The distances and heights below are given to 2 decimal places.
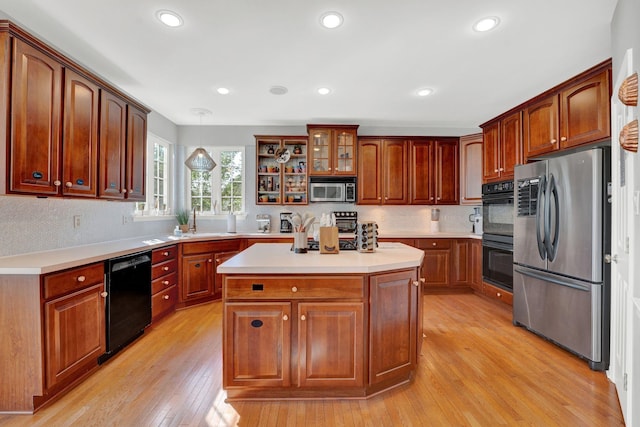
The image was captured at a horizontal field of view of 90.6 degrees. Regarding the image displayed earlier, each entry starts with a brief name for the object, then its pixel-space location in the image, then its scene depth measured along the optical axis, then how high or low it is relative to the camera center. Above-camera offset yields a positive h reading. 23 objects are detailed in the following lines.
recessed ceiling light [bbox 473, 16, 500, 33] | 2.23 +1.37
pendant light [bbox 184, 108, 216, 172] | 3.91 +0.64
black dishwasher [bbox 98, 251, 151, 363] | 2.59 -0.78
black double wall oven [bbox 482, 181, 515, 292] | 3.84 -0.25
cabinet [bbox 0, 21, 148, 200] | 1.96 +0.65
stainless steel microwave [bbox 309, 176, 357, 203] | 4.95 +0.38
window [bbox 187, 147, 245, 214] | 5.19 +0.47
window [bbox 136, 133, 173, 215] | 4.38 +0.51
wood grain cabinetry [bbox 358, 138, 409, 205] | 5.00 +0.67
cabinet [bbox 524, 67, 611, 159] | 2.67 +0.94
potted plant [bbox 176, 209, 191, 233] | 4.74 -0.14
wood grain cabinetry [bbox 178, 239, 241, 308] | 3.97 -0.77
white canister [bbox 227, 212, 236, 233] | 4.96 -0.16
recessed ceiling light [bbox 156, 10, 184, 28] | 2.19 +1.38
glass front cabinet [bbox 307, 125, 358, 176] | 4.89 +0.96
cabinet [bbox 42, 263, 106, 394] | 2.00 -0.77
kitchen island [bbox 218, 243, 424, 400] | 2.02 -0.75
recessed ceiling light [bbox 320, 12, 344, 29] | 2.19 +1.38
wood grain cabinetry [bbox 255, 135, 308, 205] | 4.99 +0.65
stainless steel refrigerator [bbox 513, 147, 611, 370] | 2.52 -0.33
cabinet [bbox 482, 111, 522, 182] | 3.80 +0.86
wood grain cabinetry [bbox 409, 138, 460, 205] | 5.03 +0.71
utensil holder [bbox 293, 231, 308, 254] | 2.45 -0.23
